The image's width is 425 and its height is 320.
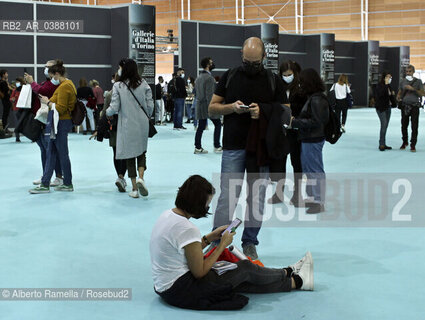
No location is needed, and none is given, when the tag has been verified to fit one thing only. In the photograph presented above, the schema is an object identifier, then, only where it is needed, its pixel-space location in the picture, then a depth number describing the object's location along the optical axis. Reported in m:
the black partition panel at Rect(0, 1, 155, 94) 15.43
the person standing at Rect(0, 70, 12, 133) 13.59
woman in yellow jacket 7.03
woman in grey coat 6.61
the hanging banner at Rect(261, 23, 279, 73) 21.50
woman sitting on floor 3.37
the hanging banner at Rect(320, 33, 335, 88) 25.34
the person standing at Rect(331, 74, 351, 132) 14.98
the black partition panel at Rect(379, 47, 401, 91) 29.69
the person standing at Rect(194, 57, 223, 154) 10.85
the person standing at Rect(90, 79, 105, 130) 15.09
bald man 4.33
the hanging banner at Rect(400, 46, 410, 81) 29.48
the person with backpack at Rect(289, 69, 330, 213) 5.95
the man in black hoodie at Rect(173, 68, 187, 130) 15.91
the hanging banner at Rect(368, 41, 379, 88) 28.26
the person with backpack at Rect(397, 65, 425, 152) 10.71
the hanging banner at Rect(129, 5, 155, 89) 16.17
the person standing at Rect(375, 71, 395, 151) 10.89
